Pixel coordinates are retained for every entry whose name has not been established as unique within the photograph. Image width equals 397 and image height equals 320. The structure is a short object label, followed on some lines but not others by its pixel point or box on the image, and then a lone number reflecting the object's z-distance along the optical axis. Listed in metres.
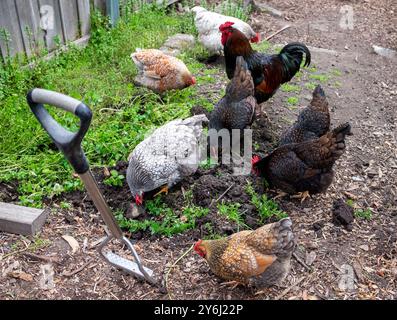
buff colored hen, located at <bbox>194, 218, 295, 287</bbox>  3.01
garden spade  1.94
